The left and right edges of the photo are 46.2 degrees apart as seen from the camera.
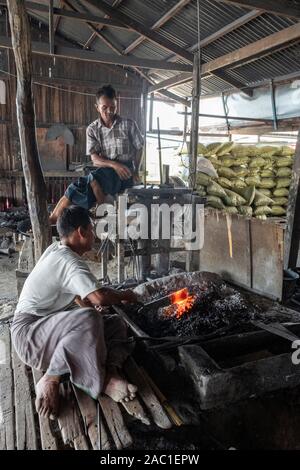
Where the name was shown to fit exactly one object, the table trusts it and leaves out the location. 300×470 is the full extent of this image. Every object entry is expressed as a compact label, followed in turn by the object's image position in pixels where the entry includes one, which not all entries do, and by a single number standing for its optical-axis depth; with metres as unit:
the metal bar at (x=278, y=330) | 3.23
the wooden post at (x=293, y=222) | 5.07
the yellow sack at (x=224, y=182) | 8.18
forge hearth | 2.70
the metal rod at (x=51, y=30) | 5.72
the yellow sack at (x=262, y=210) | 8.32
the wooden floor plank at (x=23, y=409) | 2.50
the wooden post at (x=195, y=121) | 6.38
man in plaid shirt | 5.11
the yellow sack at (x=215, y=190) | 7.73
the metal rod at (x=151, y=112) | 10.90
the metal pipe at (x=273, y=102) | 6.84
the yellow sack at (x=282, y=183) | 8.94
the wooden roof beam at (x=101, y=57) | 6.24
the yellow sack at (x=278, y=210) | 8.84
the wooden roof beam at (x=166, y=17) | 5.65
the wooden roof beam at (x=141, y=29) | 6.53
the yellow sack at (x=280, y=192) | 8.91
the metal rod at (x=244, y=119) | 7.23
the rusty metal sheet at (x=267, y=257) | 4.79
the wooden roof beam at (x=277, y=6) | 4.05
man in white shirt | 2.56
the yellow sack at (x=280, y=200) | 8.97
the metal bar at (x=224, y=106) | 8.38
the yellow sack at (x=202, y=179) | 7.67
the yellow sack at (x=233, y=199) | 7.94
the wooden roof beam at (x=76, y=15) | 6.21
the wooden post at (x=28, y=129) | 3.91
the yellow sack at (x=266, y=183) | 8.73
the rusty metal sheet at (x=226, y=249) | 5.34
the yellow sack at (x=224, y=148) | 8.31
